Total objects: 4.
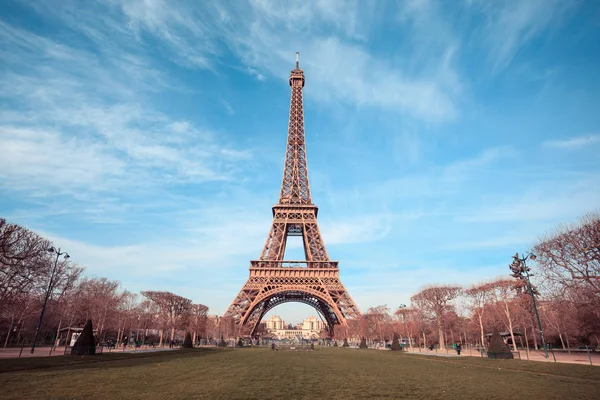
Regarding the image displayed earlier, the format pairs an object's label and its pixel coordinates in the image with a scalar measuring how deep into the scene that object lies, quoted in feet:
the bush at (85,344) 86.79
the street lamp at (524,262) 91.71
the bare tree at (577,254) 81.10
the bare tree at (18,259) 84.41
